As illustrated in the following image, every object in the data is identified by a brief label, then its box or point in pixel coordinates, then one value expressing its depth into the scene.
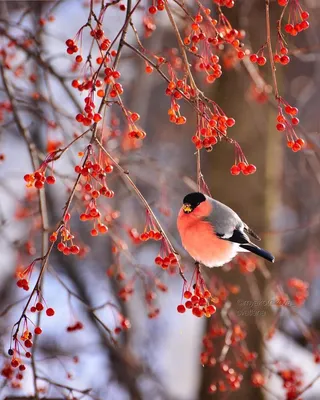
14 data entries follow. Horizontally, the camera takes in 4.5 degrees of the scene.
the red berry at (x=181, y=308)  4.87
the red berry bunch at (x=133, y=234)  5.17
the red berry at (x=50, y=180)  4.83
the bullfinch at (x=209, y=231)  4.87
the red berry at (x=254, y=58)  4.87
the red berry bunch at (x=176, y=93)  4.80
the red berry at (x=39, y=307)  4.82
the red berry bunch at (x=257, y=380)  5.16
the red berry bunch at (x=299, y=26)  4.88
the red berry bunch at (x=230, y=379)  5.07
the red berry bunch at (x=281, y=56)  4.86
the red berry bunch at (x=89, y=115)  4.78
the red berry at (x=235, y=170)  4.85
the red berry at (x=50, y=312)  4.87
